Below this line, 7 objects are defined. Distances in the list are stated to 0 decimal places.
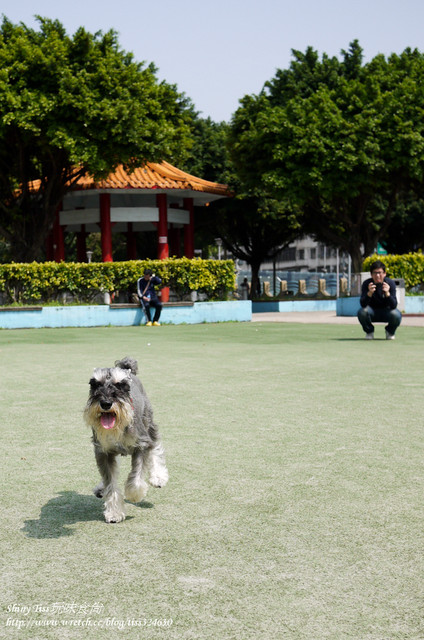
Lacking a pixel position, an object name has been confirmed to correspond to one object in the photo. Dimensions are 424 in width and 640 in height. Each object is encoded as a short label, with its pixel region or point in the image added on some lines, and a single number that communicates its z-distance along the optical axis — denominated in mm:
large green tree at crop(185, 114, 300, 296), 47312
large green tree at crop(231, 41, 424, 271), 38688
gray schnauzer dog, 4227
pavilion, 38031
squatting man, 16672
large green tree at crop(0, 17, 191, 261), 31078
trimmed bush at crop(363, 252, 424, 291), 31094
